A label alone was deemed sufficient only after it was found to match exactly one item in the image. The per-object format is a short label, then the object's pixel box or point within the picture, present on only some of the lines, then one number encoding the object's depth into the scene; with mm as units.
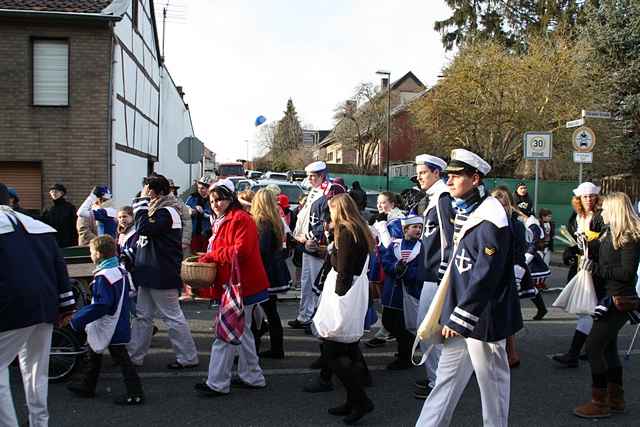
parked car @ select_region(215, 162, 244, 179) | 44781
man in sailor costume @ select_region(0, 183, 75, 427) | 3688
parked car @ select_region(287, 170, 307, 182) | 40150
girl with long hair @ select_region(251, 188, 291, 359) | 6367
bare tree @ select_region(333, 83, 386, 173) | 51469
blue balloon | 32828
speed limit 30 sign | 15125
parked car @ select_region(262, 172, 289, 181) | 37375
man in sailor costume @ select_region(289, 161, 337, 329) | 7340
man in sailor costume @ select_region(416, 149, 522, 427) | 3713
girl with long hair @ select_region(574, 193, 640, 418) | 4980
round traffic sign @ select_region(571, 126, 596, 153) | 14211
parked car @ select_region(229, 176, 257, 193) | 20859
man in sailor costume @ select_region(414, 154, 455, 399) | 4875
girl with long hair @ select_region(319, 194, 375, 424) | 4719
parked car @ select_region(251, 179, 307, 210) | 18406
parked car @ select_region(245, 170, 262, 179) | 47725
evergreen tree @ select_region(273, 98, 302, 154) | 83062
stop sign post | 17281
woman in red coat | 5293
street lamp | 34572
